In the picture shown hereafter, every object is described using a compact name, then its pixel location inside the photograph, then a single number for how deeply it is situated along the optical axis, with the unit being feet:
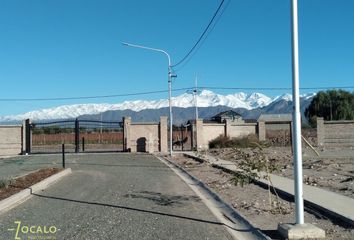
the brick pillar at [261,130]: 165.27
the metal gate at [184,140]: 164.91
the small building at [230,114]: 380.58
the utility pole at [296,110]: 30.27
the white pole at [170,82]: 132.26
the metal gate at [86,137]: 148.97
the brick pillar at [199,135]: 153.38
